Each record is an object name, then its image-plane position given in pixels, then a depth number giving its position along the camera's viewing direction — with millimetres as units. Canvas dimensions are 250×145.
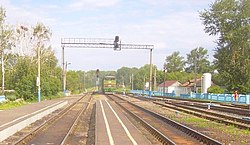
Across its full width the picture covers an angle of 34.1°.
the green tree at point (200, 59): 162375
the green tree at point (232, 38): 65125
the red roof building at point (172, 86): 121975
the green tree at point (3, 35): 63500
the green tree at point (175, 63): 188000
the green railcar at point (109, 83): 87938
